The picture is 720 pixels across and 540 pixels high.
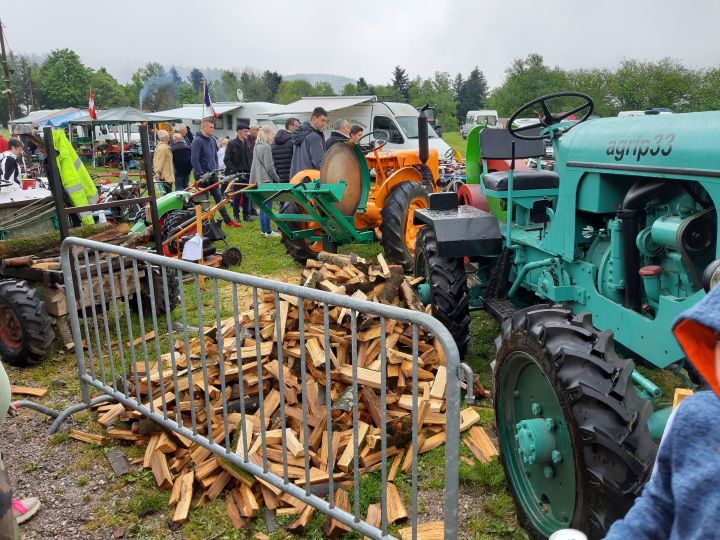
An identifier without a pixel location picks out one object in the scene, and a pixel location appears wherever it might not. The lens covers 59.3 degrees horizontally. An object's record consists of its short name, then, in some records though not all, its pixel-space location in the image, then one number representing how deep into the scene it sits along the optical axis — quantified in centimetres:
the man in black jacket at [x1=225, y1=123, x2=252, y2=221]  1277
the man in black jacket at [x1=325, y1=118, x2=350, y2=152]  978
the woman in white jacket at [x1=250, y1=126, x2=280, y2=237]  1064
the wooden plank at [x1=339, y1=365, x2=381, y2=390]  392
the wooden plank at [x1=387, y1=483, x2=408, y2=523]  325
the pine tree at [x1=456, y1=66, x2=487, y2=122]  8769
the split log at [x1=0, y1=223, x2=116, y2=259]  602
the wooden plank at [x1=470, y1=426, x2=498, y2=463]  379
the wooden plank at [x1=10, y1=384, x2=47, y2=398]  494
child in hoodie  110
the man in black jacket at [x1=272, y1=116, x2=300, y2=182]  1057
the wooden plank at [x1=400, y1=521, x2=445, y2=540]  302
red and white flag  2094
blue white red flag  1611
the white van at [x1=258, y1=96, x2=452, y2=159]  1943
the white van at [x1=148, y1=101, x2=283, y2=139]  3500
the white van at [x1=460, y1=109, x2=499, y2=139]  3946
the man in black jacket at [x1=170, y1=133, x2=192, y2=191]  1266
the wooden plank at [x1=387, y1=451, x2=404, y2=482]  362
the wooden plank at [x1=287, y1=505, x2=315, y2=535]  316
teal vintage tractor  251
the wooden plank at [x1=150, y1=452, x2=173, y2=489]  361
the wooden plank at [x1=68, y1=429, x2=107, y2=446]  415
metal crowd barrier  224
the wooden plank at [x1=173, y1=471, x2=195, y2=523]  331
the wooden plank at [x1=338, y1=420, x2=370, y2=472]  349
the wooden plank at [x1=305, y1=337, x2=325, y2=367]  416
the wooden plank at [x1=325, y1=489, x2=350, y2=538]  313
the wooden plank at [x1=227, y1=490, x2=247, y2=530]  326
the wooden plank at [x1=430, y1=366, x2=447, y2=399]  420
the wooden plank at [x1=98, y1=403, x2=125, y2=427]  434
